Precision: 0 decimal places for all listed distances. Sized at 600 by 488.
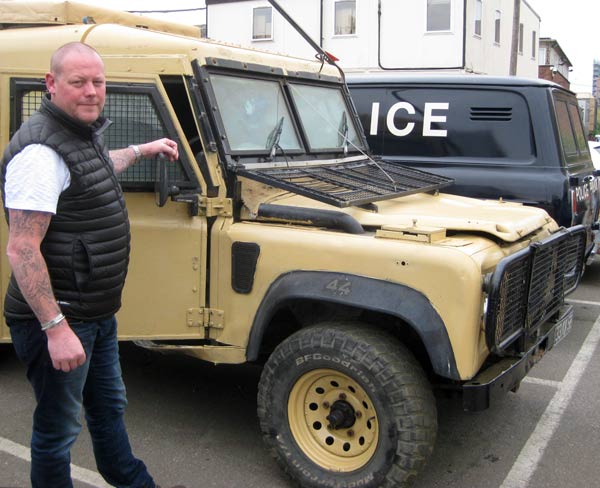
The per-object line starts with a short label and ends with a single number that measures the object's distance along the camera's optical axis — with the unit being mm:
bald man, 2486
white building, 24234
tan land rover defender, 3166
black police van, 6266
